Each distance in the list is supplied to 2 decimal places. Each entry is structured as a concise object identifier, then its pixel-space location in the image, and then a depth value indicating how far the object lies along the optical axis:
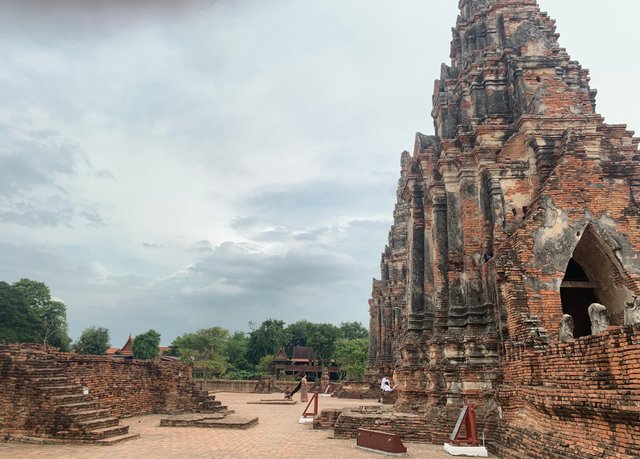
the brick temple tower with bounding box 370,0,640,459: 7.48
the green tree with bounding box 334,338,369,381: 57.94
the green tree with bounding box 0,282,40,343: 50.31
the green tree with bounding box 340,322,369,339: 87.83
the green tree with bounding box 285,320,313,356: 89.16
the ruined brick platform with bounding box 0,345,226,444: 11.09
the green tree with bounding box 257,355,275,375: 67.44
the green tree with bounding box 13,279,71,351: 55.81
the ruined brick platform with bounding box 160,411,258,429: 14.67
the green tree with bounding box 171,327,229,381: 55.72
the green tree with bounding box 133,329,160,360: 66.94
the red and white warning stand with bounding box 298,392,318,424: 16.38
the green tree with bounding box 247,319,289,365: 75.25
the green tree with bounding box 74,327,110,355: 66.12
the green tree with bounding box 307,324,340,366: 76.94
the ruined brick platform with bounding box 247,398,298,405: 26.92
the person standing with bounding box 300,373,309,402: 27.21
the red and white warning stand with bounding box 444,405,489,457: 9.80
